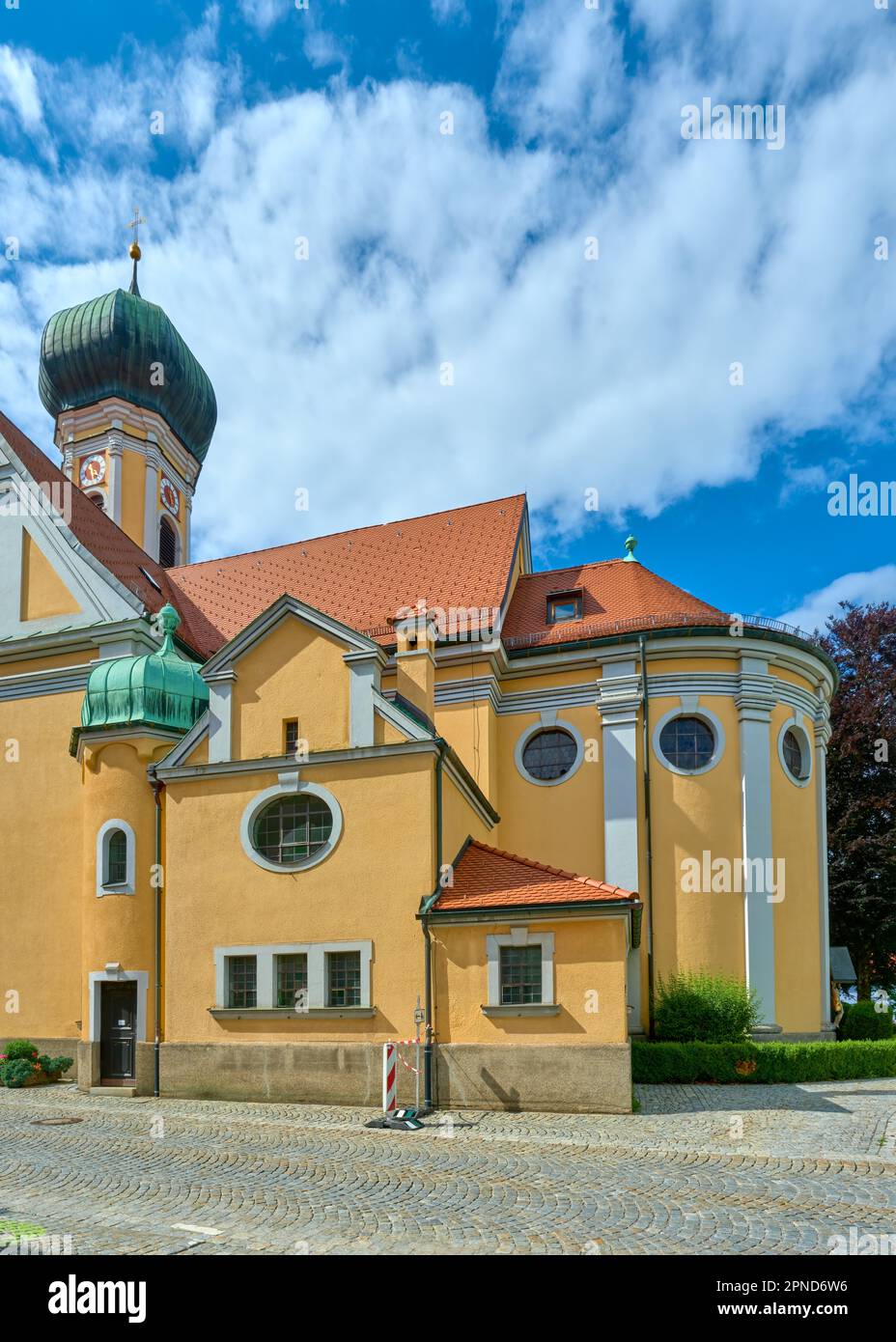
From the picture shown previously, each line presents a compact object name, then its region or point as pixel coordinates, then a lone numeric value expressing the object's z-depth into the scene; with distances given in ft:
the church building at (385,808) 56.03
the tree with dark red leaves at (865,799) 107.45
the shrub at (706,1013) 70.37
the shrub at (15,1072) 66.28
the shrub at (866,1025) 91.86
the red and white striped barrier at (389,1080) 52.34
